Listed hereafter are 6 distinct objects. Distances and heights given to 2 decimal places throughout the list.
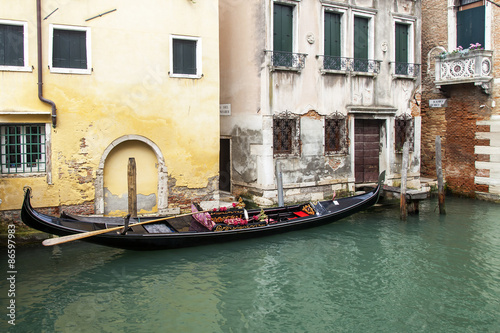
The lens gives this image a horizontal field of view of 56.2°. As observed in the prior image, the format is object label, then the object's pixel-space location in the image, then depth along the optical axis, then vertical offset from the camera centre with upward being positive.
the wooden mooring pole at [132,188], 7.66 -0.59
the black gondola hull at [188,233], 6.70 -1.29
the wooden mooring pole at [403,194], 9.85 -0.93
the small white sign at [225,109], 11.00 +1.00
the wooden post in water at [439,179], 10.23 -0.64
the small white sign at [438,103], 12.42 +1.26
